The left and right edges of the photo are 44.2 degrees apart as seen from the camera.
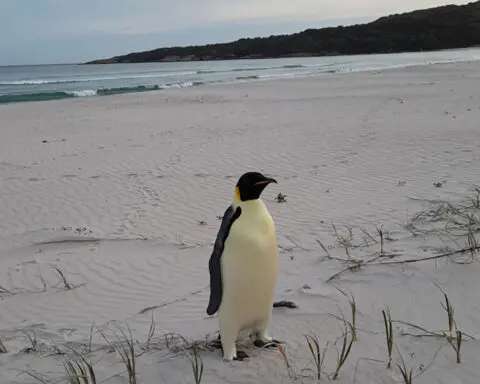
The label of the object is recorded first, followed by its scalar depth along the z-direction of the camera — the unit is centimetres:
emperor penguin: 315
